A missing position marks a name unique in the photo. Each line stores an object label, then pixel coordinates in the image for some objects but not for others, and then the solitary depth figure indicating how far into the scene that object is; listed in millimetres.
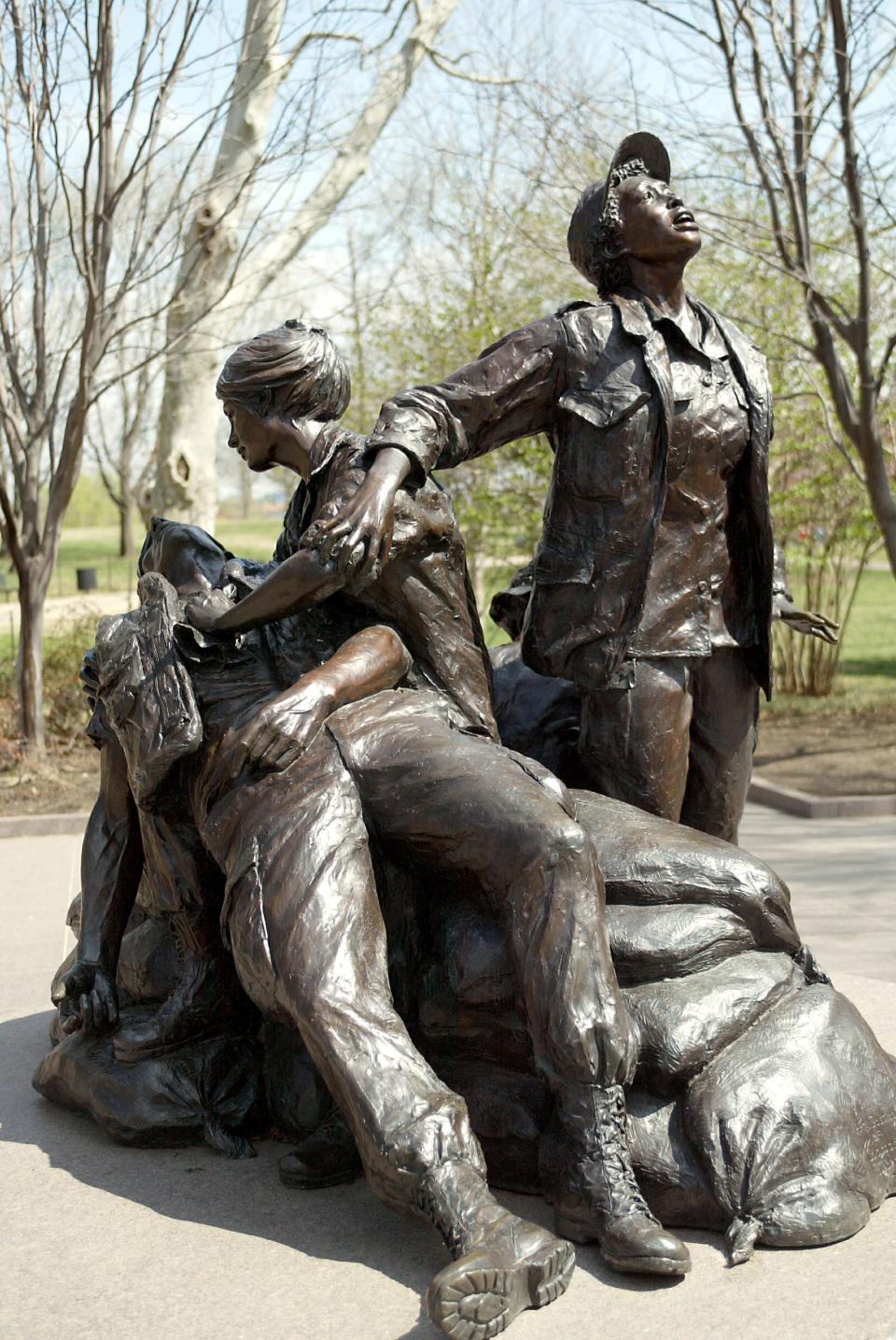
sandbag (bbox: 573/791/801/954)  3256
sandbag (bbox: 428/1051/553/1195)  3004
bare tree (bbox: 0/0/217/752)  7574
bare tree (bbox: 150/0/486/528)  10047
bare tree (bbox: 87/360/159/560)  20302
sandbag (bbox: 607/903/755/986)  3102
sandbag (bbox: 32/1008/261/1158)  3320
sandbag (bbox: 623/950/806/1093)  2945
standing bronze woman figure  3756
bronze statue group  2768
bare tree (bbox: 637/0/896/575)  7484
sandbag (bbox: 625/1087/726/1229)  2824
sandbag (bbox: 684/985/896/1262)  2766
